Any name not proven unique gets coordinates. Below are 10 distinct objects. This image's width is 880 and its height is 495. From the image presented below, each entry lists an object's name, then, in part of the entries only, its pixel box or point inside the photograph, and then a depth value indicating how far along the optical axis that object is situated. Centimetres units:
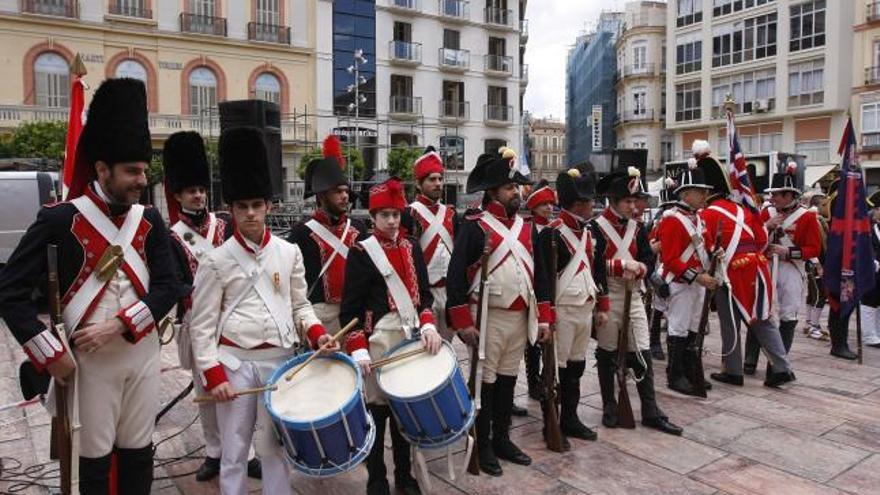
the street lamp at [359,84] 3114
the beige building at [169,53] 2592
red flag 349
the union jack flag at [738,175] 699
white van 1088
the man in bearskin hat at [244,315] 350
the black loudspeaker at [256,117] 789
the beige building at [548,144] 11025
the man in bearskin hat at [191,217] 457
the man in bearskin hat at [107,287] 305
